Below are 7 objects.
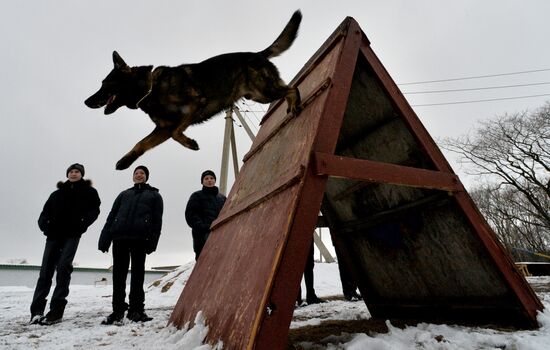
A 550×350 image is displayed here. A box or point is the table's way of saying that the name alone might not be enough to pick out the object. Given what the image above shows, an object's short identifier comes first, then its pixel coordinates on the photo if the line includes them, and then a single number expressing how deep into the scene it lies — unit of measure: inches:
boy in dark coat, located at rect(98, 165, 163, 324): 132.8
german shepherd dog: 115.9
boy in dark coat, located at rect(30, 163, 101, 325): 136.4
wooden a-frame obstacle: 53.4
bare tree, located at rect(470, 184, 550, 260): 1005.2
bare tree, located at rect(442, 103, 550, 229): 657.5
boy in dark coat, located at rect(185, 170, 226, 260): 171.0
